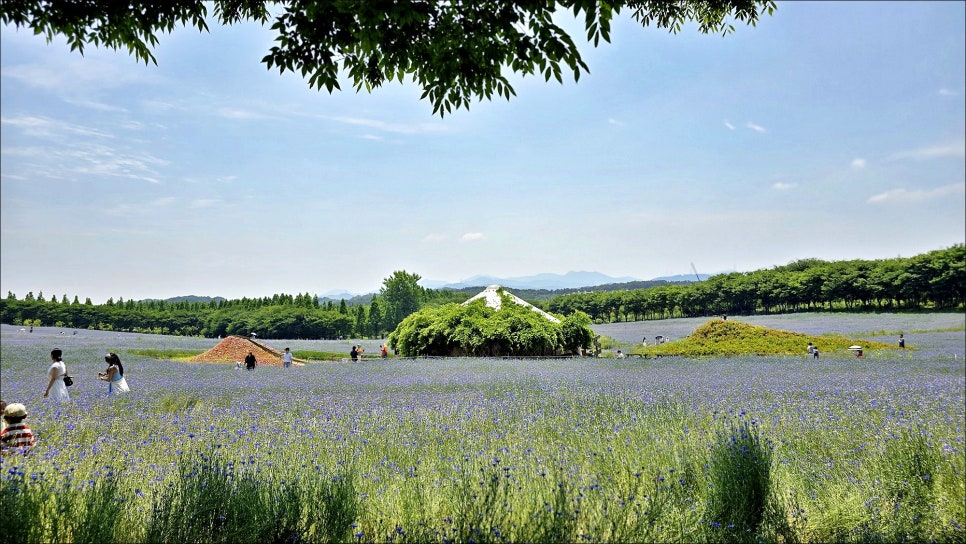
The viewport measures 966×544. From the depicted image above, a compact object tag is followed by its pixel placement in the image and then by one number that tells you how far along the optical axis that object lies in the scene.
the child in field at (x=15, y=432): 5.53
